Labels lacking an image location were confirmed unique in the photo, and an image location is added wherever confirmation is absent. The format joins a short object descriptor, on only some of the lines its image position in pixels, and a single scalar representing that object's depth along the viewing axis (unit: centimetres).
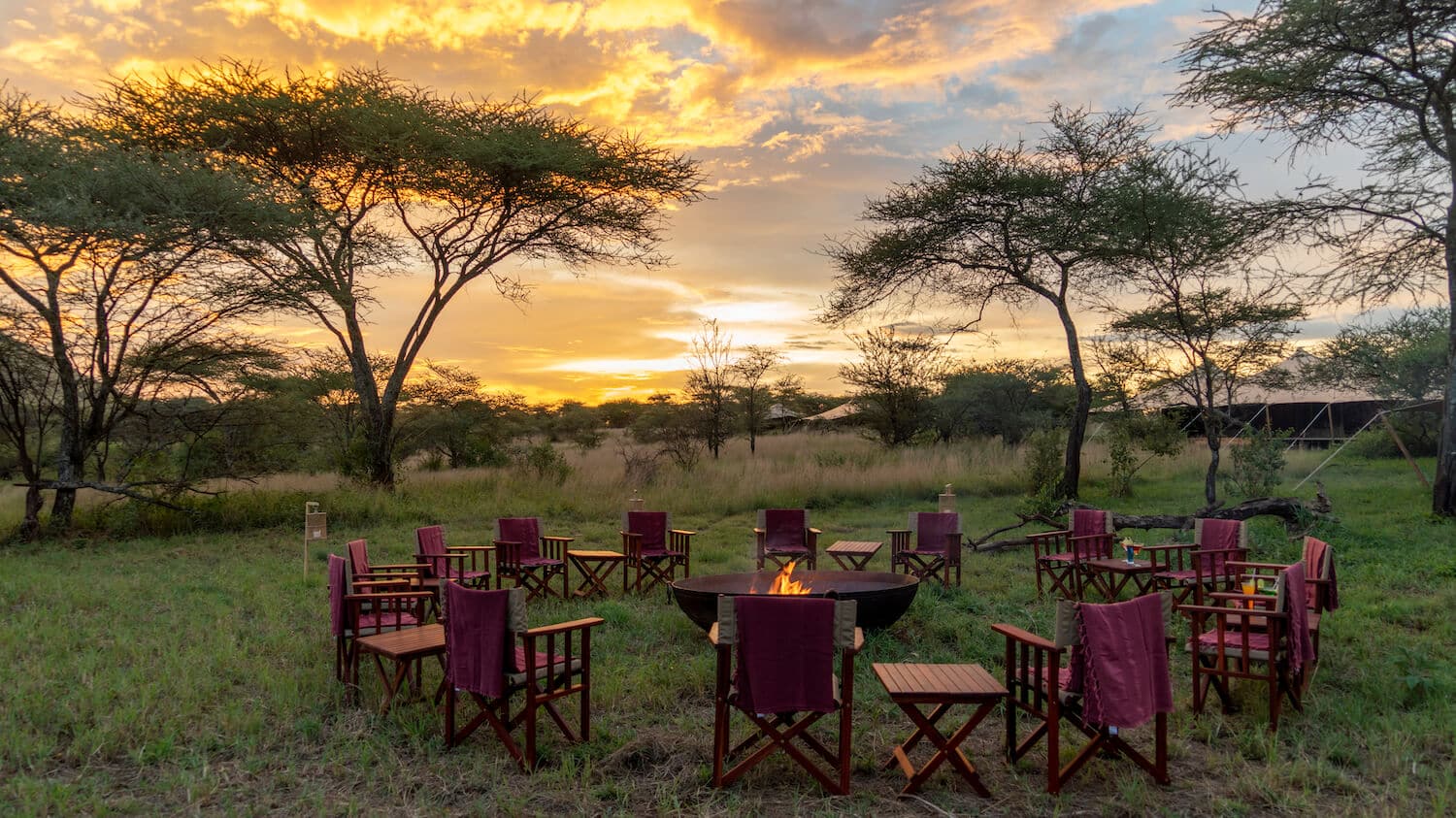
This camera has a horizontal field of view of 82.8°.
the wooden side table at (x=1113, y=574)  580
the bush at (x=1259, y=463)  1016
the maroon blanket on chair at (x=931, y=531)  707
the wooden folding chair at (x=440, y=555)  567
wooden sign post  748
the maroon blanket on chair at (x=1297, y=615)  350
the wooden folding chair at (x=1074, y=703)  293
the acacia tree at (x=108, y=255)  914
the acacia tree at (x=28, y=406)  953
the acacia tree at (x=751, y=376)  2366
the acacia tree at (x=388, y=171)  1205
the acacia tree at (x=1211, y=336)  1157
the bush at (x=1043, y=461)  1268
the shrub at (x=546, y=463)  1409
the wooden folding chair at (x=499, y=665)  322
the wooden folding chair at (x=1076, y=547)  628
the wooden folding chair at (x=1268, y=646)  349
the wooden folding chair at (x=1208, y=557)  520
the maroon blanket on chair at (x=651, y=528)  730
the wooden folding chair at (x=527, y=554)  640
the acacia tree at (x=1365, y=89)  891
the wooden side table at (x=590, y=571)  661
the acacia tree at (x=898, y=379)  2200
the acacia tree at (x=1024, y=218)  1275
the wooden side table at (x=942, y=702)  300
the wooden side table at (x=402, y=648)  365
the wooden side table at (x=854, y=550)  680
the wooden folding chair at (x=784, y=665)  300
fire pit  460
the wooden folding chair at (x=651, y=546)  687
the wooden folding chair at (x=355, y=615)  405
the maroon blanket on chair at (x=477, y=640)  325
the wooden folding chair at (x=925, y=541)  689
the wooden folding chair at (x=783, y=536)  719
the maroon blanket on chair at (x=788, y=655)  302
